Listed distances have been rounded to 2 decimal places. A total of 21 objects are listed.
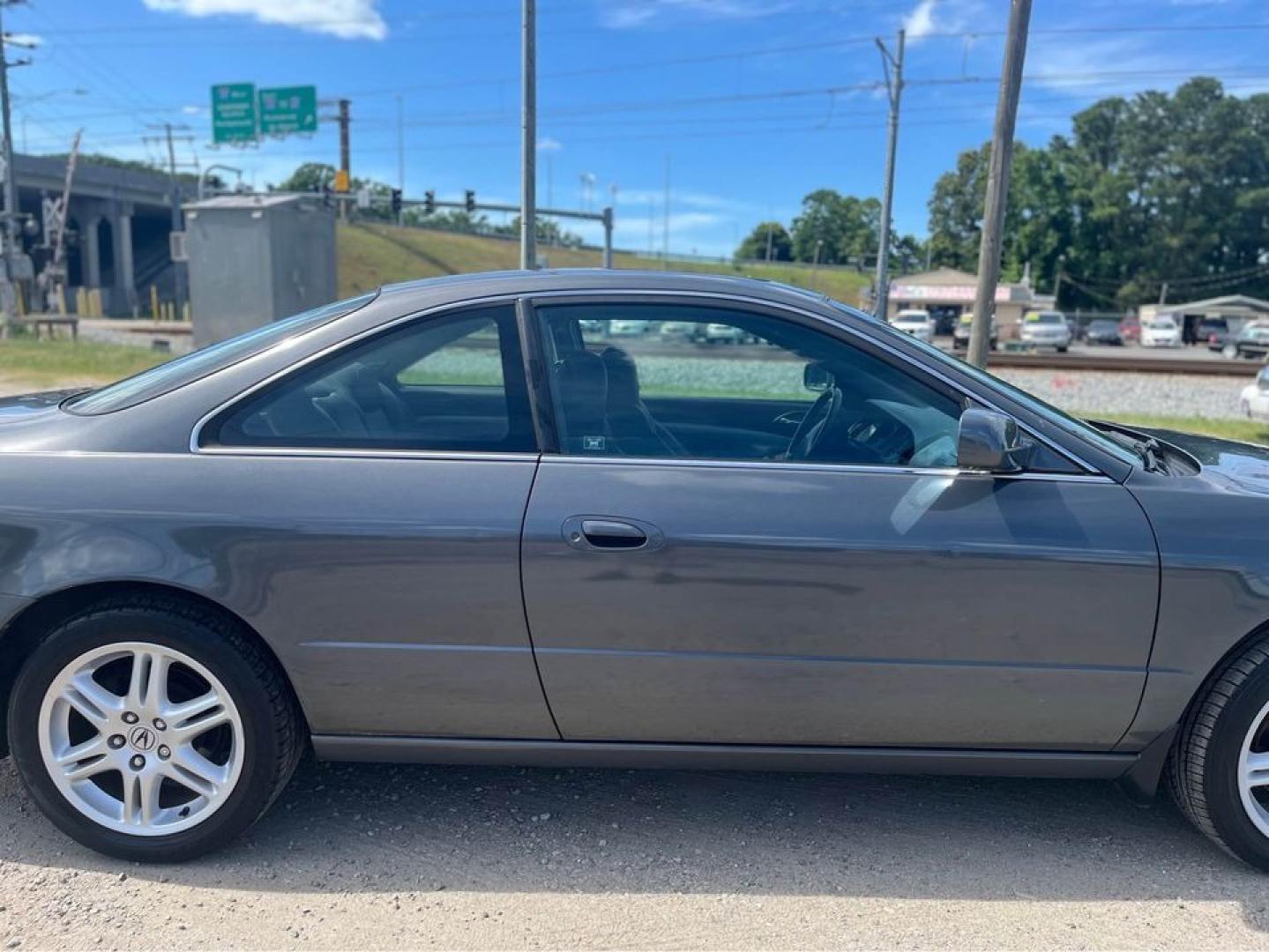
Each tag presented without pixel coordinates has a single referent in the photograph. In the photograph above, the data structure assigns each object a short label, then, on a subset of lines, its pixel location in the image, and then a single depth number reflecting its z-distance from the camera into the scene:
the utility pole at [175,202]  59.38
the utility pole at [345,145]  53.59
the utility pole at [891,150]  23.39
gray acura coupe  2.42
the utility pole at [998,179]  10.02
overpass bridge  57.59
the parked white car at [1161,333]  53.84
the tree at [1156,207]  81.06
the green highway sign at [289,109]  40.06
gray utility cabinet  20.52
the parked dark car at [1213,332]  53.62
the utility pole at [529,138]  14.23
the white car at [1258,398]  11.38
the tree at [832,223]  109.19
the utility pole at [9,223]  27.28
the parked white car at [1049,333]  40.38
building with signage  61.06
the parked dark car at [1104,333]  60.01
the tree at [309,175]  102.46
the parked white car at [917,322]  40.94
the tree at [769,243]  125.81
